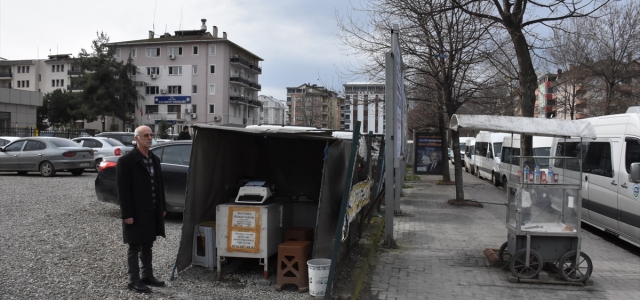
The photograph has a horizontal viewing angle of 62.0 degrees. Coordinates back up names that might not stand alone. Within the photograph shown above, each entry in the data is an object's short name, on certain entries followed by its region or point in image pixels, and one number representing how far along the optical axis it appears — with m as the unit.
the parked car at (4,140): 22.16
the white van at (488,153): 26.16
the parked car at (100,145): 22.96
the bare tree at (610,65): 30.87
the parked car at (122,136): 26.47
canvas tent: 6.67
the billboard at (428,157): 24.28
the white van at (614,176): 9.59
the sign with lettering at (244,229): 6.77
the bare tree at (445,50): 16.83
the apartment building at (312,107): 49.08
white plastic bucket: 6.15
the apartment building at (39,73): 92.56
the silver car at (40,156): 19.39
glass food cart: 7.25
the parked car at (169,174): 10.61
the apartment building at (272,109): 134.50
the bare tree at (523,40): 13.01
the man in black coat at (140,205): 5.97
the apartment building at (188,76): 72.06
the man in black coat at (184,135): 18.47
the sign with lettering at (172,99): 72.56
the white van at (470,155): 34.48
